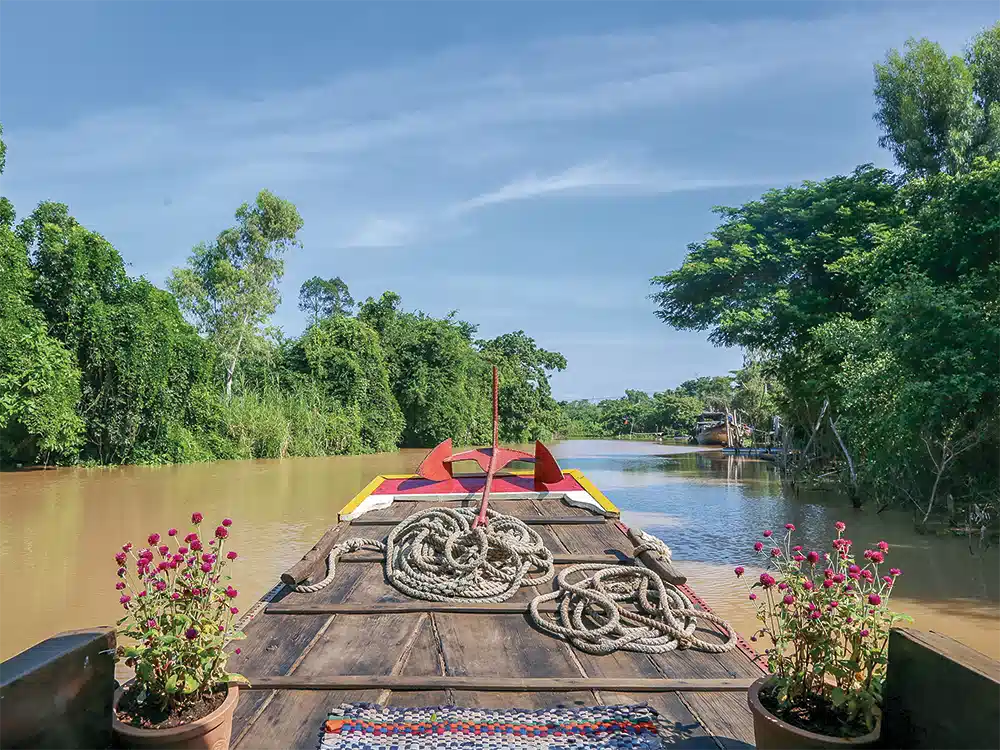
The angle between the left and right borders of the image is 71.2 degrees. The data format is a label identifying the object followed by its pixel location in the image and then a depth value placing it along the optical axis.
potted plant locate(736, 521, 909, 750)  1.50
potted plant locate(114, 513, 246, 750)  1.58
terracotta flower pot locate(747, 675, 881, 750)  1.45
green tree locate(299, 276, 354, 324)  33.18
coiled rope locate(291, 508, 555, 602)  3.04
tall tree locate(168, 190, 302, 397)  20.88
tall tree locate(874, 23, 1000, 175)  15.31
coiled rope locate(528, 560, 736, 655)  2.52
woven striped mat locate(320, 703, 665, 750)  1.77
